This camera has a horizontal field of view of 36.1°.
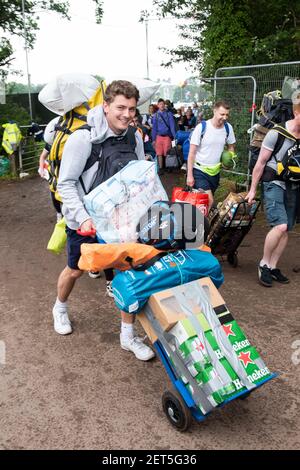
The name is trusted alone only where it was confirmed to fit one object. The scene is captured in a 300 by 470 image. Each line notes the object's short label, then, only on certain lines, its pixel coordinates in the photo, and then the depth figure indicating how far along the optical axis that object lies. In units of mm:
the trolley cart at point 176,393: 2451
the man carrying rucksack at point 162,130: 11250
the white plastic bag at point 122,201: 2689
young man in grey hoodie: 2877
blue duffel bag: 2557
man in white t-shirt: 5398
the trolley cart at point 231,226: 4793
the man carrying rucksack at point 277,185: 4316
